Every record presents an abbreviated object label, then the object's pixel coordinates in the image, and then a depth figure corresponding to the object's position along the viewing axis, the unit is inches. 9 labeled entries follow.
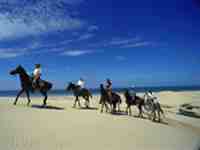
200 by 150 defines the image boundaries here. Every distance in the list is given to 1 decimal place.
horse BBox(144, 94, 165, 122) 687.5
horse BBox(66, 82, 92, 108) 781.3
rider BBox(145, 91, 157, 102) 694.5
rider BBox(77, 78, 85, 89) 778.8
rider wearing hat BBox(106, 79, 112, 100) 693.3
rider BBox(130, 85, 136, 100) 734.5
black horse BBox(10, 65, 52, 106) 645.9
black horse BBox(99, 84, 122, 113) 706.8
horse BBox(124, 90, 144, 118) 729.0
